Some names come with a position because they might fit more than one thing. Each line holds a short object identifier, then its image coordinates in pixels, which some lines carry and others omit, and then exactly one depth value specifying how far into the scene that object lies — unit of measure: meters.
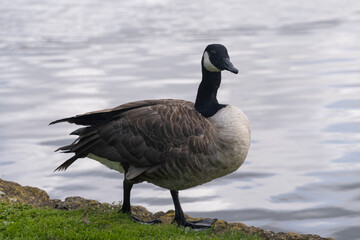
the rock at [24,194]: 10.77
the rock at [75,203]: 10.55
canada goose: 9.25
